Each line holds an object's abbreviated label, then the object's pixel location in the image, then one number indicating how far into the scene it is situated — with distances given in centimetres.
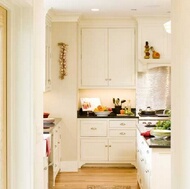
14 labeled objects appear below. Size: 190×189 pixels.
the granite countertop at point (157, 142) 401
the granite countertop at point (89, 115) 691
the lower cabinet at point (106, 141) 688
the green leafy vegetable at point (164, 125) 458
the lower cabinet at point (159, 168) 404
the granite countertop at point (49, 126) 532
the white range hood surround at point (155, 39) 683
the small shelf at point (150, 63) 686
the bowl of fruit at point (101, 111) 695
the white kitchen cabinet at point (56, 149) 554
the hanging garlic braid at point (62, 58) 673
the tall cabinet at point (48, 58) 632
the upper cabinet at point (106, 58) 705
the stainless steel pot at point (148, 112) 687
